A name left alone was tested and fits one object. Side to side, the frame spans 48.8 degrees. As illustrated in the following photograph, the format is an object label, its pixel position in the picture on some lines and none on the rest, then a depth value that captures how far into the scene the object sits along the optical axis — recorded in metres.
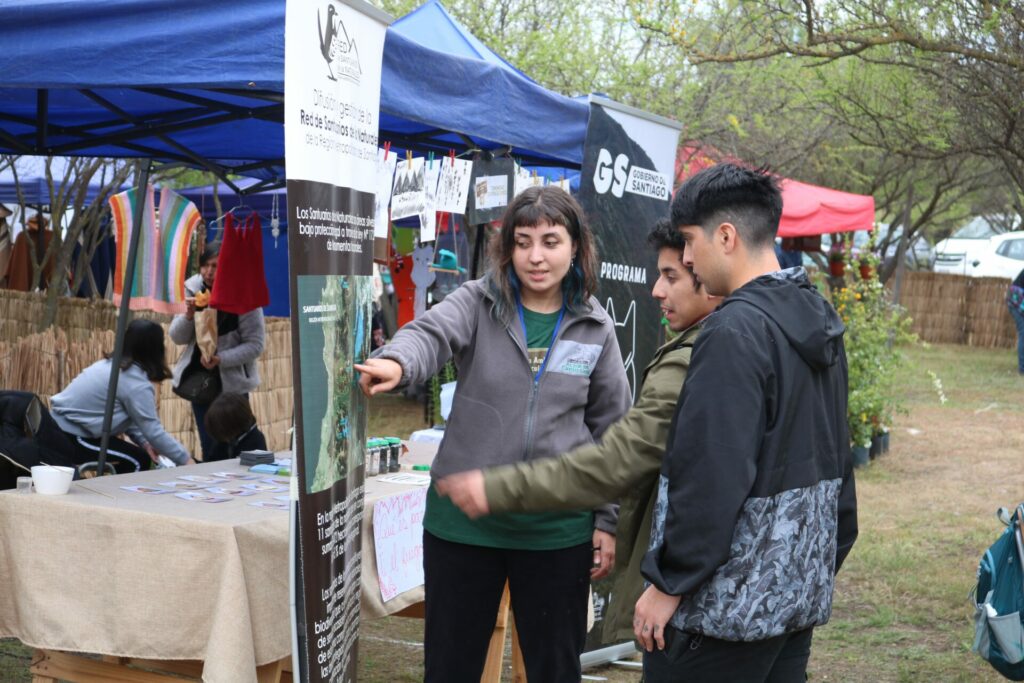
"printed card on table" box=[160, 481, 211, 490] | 3.90
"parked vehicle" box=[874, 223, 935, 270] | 28.70
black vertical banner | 4.98
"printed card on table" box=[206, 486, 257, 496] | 3.87
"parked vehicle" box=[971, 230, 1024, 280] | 24.72
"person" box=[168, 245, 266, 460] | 6.87
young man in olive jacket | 2.39
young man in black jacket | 2.14
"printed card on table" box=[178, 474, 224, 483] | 4.08
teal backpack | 3.80
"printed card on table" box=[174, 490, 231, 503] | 3.71
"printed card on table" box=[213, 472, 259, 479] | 4.21
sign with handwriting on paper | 3.94
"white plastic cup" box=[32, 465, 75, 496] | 3.57
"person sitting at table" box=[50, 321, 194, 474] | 5.87
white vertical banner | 2.58
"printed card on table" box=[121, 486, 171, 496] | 3.76
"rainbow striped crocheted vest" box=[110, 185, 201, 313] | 6.00
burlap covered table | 3.34
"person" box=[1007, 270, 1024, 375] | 12.32
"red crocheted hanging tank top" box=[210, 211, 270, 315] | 6.55
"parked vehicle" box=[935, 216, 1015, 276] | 28.80
